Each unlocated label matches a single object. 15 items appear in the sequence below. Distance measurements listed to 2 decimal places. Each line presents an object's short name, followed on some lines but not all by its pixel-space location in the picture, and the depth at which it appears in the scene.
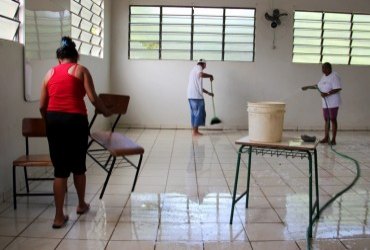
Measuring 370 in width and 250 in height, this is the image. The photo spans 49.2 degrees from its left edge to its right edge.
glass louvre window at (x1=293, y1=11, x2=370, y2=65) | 8.38
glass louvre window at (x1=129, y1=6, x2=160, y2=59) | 8.28
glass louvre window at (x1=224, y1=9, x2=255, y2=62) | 8.30
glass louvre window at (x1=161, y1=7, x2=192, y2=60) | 8.28
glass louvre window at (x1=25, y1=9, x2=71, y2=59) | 4.07
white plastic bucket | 2.96
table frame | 2.86
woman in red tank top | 3.05
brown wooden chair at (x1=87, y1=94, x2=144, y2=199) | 3.60
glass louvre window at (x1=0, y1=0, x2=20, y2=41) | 3.58
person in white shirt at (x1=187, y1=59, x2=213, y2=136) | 7.48
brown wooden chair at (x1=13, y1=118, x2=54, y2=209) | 3.39
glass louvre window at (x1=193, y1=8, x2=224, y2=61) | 8.29
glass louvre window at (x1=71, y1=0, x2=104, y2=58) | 5.77
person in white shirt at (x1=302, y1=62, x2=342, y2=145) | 6.64
